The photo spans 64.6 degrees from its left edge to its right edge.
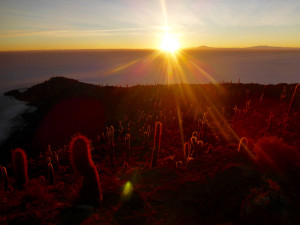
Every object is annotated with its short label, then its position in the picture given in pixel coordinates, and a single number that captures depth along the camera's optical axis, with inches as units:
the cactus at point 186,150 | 444.2
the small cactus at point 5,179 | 370.3
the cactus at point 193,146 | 449.9
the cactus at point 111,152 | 465.2
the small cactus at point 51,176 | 387.1
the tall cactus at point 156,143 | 397.7
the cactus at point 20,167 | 340.5
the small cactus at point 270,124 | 524.7
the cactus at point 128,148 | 518.4
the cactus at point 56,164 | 485.7
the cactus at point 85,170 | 253.4
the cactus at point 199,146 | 452.6
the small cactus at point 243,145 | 287.6
